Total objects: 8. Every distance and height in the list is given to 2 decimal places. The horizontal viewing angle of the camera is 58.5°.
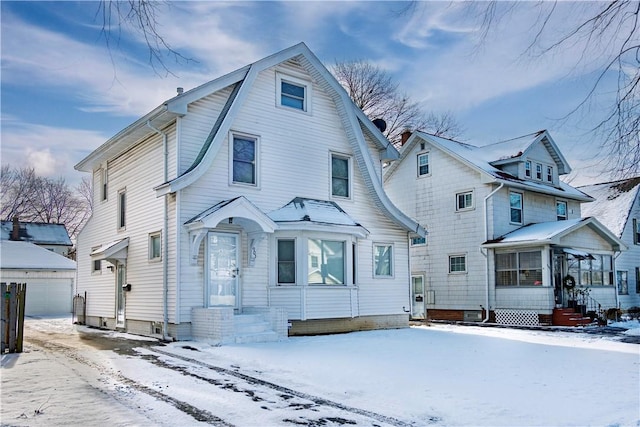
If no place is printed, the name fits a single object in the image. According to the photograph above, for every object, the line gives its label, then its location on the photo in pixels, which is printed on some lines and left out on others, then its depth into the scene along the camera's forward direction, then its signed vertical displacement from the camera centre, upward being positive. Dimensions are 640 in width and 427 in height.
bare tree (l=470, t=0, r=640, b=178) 5.51 +2.30
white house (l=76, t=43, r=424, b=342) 14.35 +1.46
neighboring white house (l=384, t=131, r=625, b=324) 22.36 +1.40
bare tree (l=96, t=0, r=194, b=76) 4.91 +1.97
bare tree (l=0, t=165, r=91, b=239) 51.38 +6.35
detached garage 29.69 -0.43
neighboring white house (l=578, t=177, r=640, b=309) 29.53 +2.31
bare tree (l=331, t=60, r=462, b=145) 36.31 +11.01
